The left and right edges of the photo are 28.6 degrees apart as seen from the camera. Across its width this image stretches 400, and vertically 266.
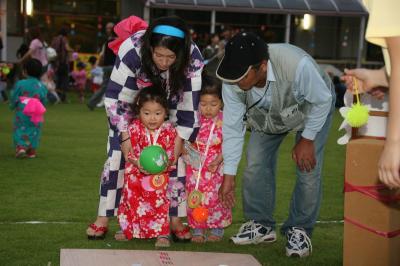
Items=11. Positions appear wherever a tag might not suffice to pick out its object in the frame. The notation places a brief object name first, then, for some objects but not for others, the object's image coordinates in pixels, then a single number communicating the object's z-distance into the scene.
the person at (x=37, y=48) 16.68
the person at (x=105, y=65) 15.56
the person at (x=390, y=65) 2.02
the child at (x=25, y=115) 9.12
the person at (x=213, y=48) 18.04
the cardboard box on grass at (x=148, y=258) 4.49
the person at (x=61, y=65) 18.47
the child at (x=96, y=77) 18.92
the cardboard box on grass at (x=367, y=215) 3.84
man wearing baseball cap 4.60
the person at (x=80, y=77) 19.28
